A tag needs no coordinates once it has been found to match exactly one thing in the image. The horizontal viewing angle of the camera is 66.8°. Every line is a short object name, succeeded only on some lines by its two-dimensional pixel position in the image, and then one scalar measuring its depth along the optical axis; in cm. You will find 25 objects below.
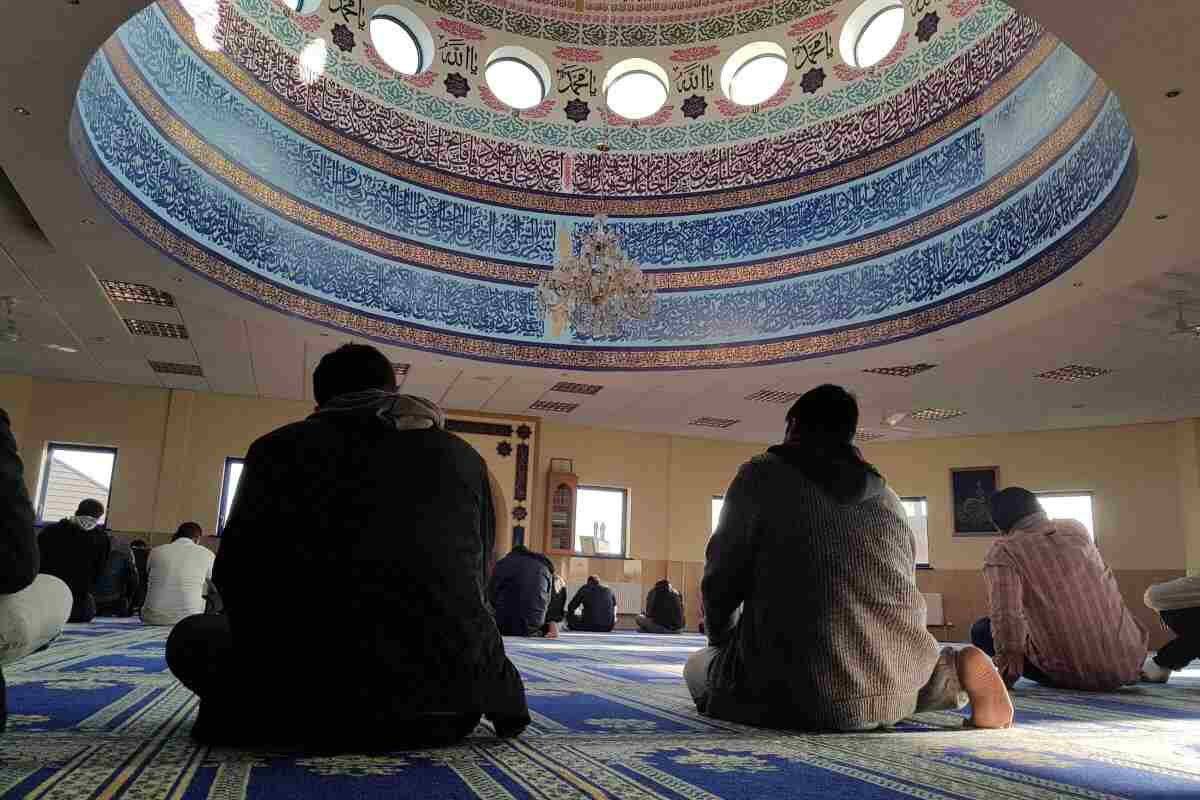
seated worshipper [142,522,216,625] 631
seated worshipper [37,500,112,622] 579
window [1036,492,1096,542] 1058
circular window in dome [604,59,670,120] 829
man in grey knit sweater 210
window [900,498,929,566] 1161
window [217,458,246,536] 1025
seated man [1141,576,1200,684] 372
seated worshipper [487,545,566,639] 669
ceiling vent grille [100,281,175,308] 695
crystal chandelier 685
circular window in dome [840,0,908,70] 746
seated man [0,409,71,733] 159
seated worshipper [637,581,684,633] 1024
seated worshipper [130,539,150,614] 859
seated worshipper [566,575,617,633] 906
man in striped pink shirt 335
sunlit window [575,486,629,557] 1155
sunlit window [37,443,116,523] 987
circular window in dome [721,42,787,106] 808
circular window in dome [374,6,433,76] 775
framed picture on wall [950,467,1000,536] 1116
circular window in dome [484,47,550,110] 816
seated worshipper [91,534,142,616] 734
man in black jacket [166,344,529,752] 163
